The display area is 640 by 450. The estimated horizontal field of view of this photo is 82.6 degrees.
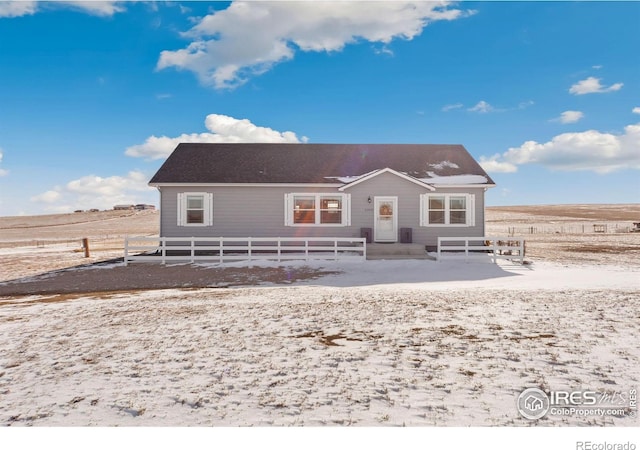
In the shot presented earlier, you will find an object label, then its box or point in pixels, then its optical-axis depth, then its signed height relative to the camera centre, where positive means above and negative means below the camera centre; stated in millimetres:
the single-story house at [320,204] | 19422 +862
